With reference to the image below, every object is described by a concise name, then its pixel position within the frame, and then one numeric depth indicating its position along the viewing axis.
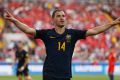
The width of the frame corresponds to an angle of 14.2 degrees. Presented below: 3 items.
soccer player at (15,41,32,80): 19.69
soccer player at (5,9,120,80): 8.05
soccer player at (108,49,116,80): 22.19
